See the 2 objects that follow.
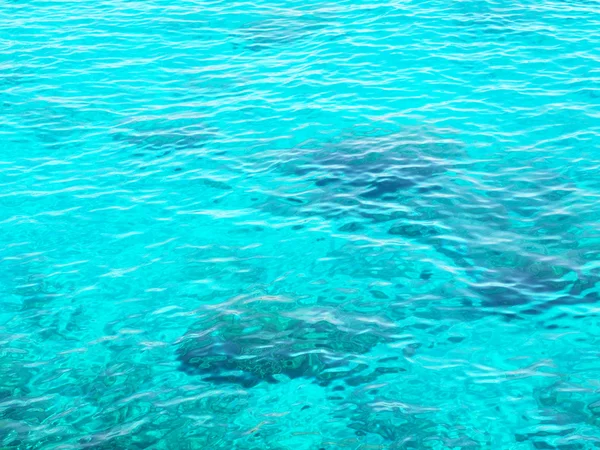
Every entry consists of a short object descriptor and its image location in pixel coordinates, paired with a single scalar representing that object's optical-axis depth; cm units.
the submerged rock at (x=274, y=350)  1384
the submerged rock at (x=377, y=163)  1908
